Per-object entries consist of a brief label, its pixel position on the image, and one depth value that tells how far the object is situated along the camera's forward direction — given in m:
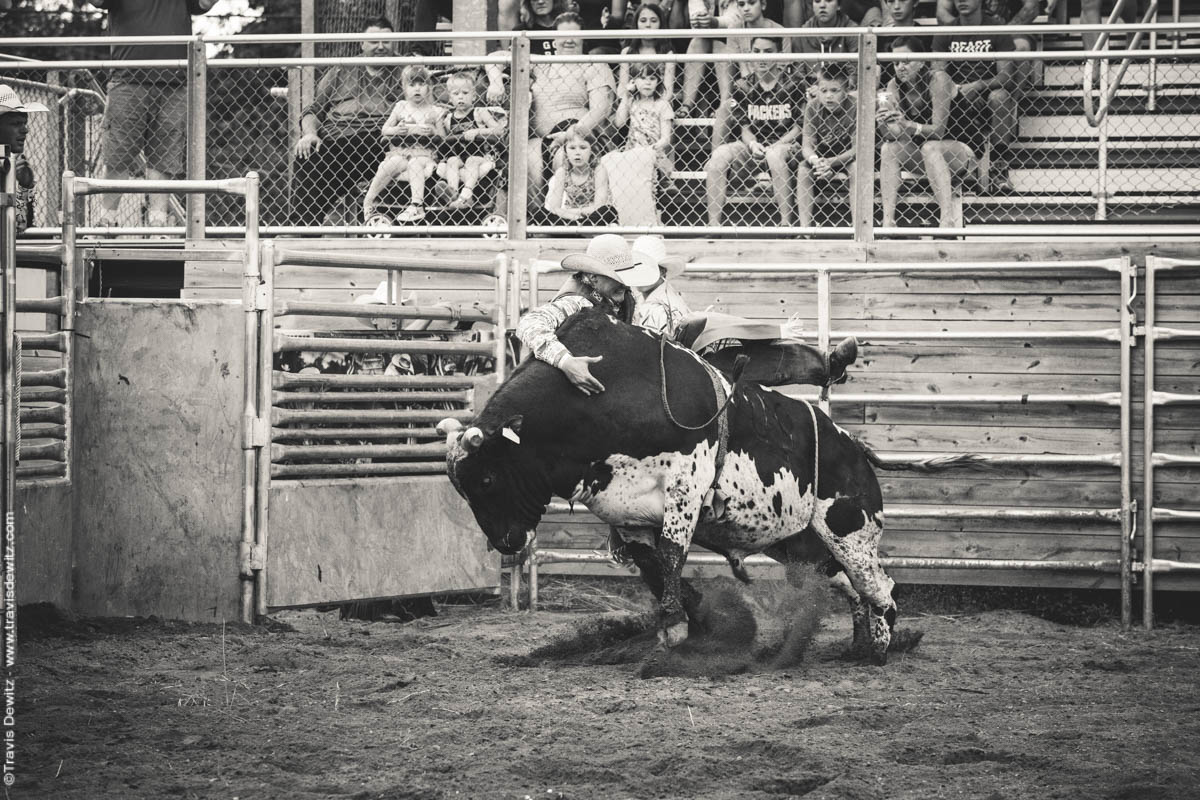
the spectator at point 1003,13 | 20.67
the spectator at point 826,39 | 19.51
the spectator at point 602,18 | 21.48
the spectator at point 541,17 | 20.23
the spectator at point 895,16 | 20.14
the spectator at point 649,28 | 20.28
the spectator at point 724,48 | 17.94
